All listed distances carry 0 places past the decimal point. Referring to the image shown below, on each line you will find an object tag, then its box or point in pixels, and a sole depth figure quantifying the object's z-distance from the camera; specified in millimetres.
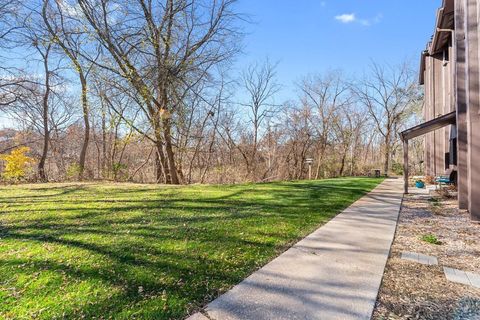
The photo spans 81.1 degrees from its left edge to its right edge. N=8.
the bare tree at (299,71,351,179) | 22719
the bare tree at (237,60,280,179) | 20031
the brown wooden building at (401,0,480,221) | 5656
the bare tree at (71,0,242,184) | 9930
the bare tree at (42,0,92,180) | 10266
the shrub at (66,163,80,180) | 12828
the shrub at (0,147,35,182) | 11938
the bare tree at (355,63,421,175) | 24734
